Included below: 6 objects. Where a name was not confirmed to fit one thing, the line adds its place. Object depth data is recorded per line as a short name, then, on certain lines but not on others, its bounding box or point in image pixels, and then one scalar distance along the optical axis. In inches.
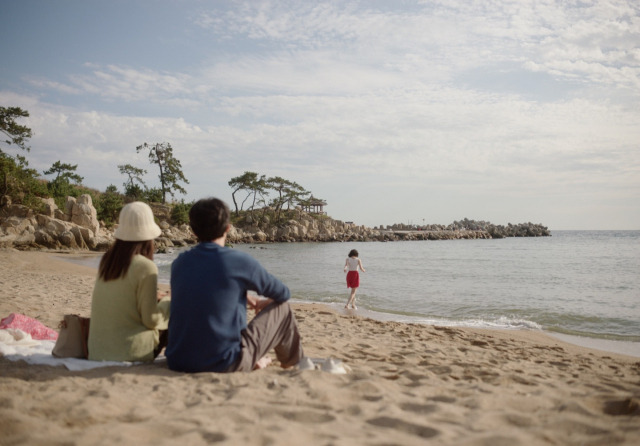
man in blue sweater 112.3
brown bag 130.8
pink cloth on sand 159.6
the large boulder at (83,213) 988.6
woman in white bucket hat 118.6
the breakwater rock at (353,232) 2010.3
